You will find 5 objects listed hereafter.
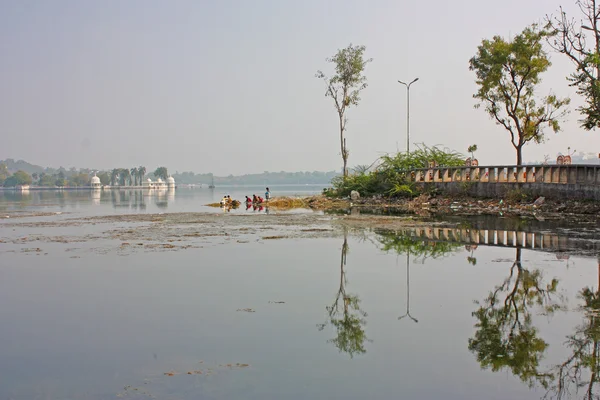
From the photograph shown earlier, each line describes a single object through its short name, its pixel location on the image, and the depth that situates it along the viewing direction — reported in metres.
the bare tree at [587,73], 24.22
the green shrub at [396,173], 38.41
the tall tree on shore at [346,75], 52.19
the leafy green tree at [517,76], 37.19
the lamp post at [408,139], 42.75
